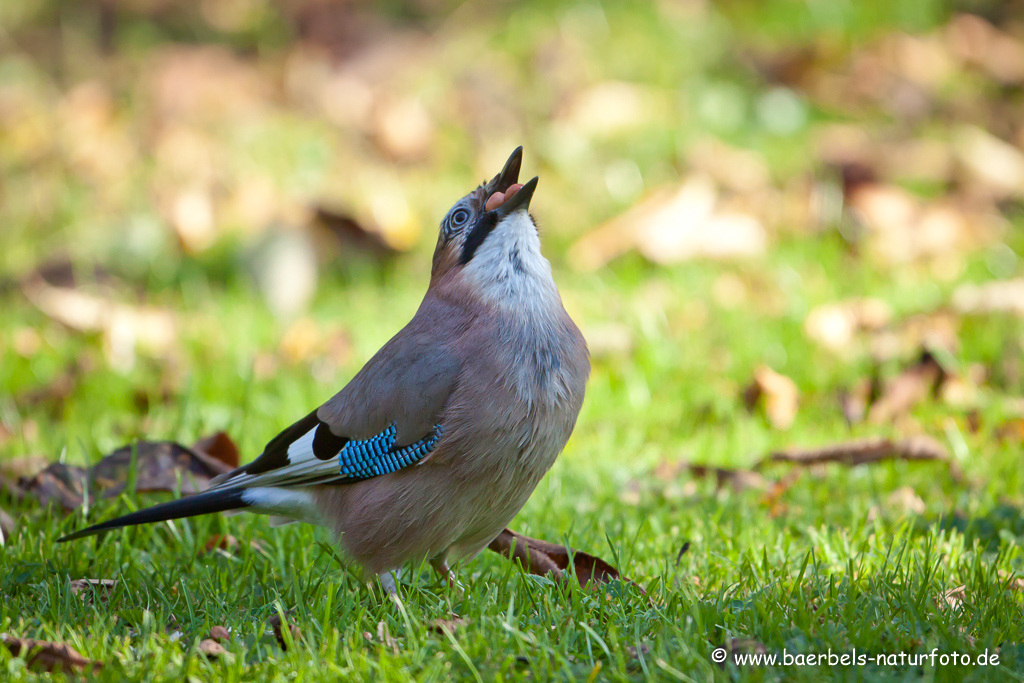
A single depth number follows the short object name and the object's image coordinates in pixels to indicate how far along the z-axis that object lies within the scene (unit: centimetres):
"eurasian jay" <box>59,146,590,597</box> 645
